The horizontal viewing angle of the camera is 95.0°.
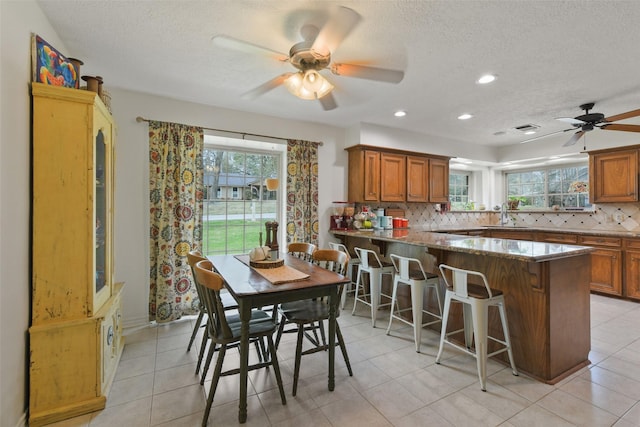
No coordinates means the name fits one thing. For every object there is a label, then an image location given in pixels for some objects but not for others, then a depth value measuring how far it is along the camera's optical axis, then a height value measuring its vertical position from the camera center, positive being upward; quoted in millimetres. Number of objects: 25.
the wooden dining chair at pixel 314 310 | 2059 -736
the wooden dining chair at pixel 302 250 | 3041 -363
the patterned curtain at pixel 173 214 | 3221 +24
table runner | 1962 -422
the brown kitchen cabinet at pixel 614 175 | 4145 +595
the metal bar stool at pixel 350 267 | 3585 -704
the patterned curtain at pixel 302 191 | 4059 +343
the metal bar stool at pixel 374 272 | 3158 -610
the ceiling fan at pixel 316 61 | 1628 +1020
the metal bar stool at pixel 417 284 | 2600 -625
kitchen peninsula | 2129 -654
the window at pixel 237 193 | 3848 +310
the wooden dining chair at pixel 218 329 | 1719 -748
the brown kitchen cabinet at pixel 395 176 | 4387 +641
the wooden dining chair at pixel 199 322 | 2054 -883
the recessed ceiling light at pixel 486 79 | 2775 +1320
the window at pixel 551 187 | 5297 +557
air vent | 4391 +1340
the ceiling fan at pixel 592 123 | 3166 +1044
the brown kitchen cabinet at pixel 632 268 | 3906 -713
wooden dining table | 1745 -459
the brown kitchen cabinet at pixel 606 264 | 4070 -697
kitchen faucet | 5918 +5
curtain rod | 3168 +1063
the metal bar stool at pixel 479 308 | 2078 -679
